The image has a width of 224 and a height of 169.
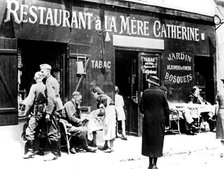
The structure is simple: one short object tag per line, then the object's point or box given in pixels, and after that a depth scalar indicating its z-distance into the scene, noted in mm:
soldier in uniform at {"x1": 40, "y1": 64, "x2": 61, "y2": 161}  8555
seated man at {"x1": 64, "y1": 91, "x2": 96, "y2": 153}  9274
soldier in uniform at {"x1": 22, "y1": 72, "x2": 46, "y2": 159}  8773
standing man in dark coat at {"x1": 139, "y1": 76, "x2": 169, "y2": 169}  7398
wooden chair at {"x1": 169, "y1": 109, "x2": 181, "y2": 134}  12828
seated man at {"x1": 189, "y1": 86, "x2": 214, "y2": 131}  13773
